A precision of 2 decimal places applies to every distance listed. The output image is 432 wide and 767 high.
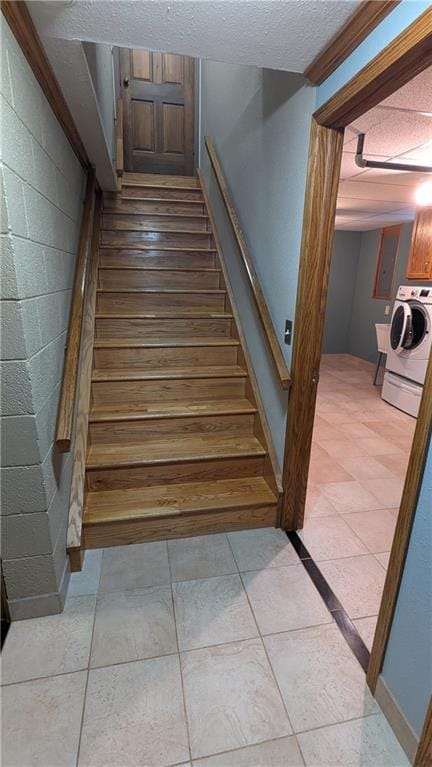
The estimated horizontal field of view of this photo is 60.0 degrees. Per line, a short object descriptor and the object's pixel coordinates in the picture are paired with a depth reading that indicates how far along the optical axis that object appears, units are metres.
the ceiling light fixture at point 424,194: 3.15
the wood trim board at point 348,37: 1.08
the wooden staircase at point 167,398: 1.97
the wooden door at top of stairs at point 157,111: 4.31
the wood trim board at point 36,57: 1.05
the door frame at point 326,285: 1.00
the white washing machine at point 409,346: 3.57
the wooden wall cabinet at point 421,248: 3.98
